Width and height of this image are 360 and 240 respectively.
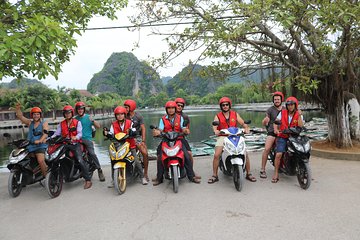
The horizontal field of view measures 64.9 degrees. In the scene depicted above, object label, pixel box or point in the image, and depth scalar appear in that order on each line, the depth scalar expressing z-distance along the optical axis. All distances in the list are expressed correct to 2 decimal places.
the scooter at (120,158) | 4.28
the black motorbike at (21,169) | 4.34
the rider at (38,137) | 4.64
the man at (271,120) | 4.91
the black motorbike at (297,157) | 4.15
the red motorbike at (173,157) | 4.27
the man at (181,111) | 4.83
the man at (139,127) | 4.89
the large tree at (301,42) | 4.52
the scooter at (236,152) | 4.16
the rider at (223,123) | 4.61
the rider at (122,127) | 4.63
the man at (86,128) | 4.99
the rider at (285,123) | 4.59
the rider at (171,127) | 4.70
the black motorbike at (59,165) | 4.23
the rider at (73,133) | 4.64
